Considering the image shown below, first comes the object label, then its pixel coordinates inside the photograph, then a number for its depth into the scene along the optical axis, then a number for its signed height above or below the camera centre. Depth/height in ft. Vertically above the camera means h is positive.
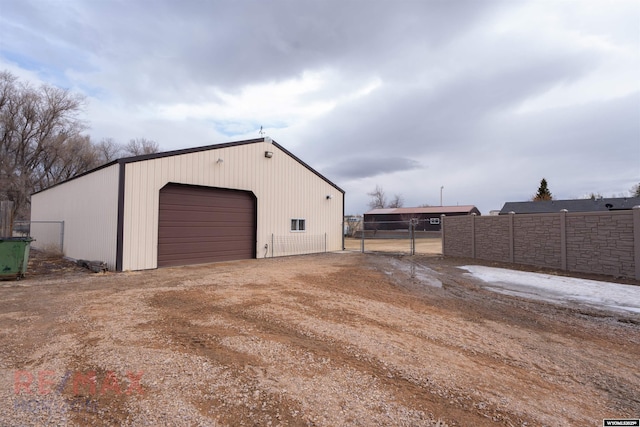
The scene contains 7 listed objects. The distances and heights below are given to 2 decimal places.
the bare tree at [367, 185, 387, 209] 243.40 +15.90
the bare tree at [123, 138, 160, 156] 147.84 +34.12
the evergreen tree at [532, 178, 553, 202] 167.36 +16.86
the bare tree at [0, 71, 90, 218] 103.04 +26.70
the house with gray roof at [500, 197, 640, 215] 101.35 +6.63
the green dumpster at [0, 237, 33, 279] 28.48 -3.25
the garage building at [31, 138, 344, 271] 34.94 +1.96
